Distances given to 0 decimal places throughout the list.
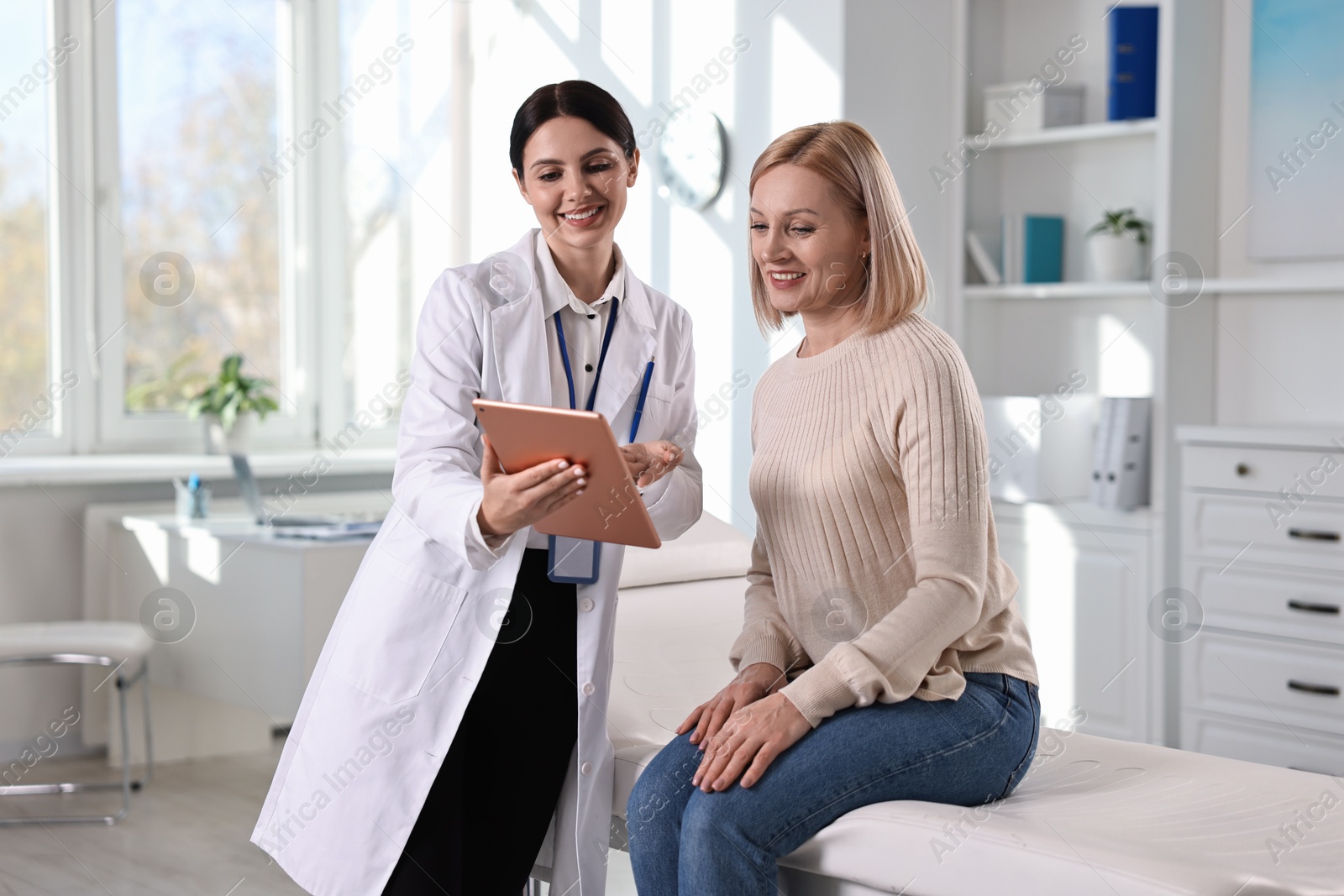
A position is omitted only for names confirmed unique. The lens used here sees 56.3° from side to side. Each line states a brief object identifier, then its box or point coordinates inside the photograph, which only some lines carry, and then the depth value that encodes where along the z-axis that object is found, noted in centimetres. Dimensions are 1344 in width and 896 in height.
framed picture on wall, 317
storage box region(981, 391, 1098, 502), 343
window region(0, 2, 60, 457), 367
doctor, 151
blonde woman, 136
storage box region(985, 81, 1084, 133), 361
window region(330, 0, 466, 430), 439
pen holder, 353
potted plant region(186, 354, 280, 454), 384
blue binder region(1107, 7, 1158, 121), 331
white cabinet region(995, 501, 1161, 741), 324
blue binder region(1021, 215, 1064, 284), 362
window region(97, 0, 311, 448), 389
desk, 316
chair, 300
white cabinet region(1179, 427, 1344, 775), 288
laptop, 344
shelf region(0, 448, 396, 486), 348
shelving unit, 324
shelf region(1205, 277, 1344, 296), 312
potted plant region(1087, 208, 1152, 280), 345
